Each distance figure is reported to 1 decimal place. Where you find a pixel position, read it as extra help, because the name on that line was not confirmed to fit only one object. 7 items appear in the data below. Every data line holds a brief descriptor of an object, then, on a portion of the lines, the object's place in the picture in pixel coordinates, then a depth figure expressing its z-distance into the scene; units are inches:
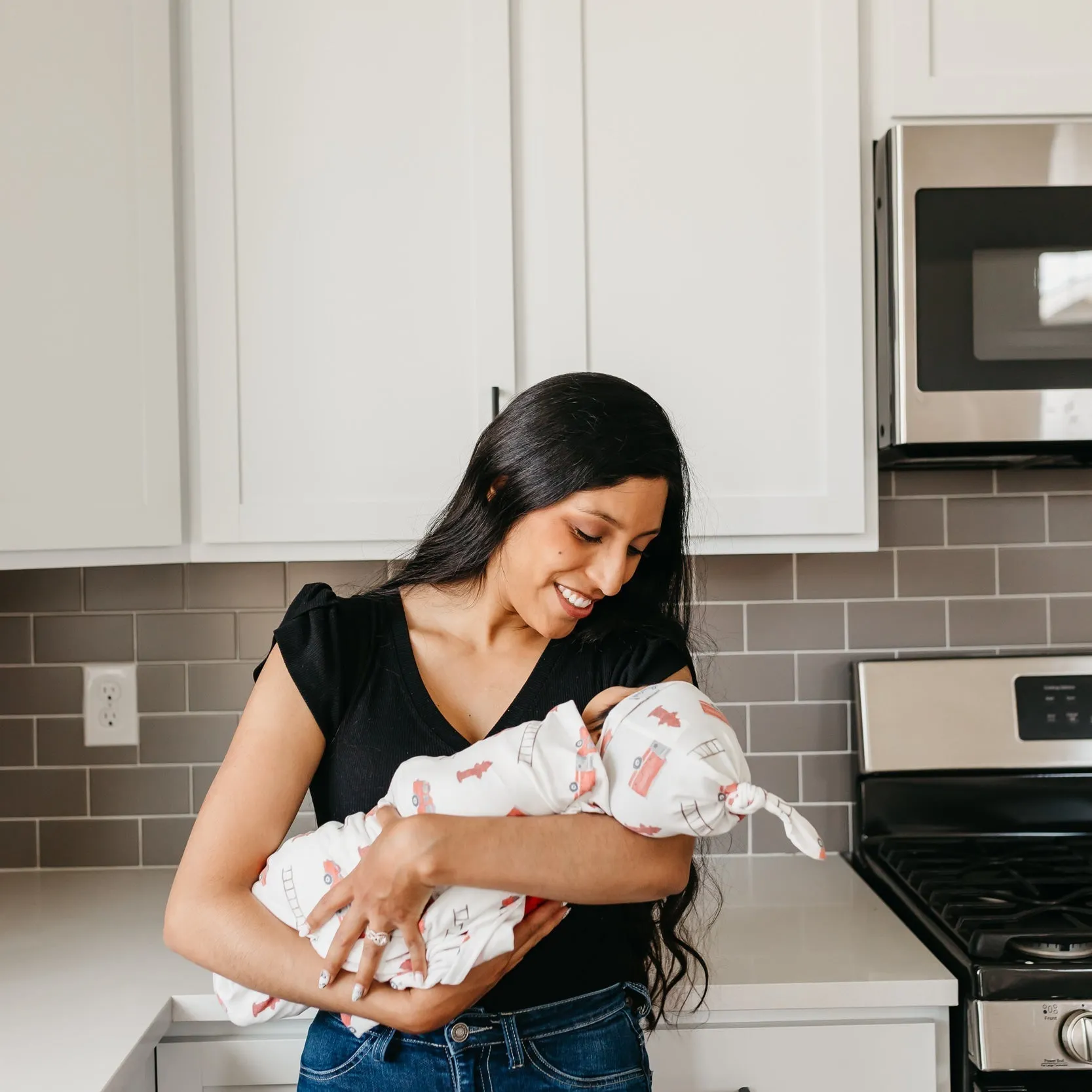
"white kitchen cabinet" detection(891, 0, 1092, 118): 61.1
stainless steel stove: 71.9
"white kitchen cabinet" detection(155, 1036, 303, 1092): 52.5
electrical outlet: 74.2
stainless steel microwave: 59.3
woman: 37.8
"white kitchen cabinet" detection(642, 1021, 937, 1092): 53.5
